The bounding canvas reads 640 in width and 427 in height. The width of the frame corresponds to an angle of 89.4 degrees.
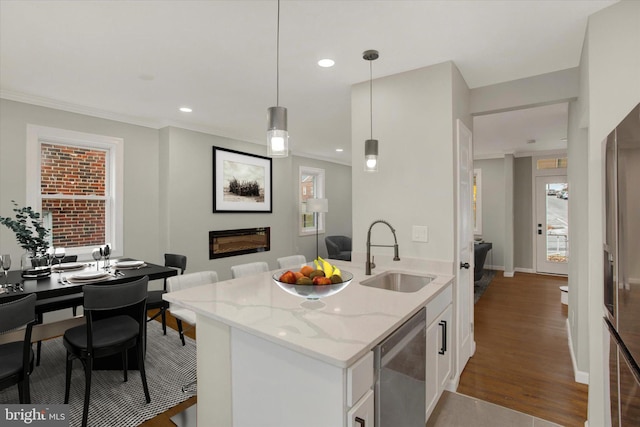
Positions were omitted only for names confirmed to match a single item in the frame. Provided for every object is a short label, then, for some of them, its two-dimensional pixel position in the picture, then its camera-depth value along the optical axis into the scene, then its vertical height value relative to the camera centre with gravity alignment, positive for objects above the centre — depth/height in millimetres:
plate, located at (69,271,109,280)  2529 -490
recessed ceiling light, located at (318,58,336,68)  2559 +1215
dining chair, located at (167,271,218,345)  2508 -547
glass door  6688 -244
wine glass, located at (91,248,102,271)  2974 -367
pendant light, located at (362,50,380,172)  2402 +472
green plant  2520 -173
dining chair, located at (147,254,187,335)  3231 -840
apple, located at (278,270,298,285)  1594 -320
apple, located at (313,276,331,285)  1557 -327
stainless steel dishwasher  1340 -757
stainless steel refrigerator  1106 -223
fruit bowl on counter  1535 -339
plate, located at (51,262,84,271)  2889 -473
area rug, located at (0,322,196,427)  2219 -1354
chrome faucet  2426 -350
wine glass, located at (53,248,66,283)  2947 -358
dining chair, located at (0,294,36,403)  1735 -823
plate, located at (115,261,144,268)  3082 -480
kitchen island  1180 -569
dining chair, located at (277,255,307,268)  3085 -475
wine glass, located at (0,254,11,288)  2510 -373
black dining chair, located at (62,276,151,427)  2127 -849
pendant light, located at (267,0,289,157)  1731 +440
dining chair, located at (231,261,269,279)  2760 -492
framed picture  5016 +531
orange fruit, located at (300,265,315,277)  1670 -298
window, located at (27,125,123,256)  3584 +345
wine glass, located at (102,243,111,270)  3016 -350
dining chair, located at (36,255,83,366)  2322 -650
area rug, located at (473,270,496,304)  5367 -1330
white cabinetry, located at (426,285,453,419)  1958 -868
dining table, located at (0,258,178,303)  2215 -511
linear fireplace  4973 -454
